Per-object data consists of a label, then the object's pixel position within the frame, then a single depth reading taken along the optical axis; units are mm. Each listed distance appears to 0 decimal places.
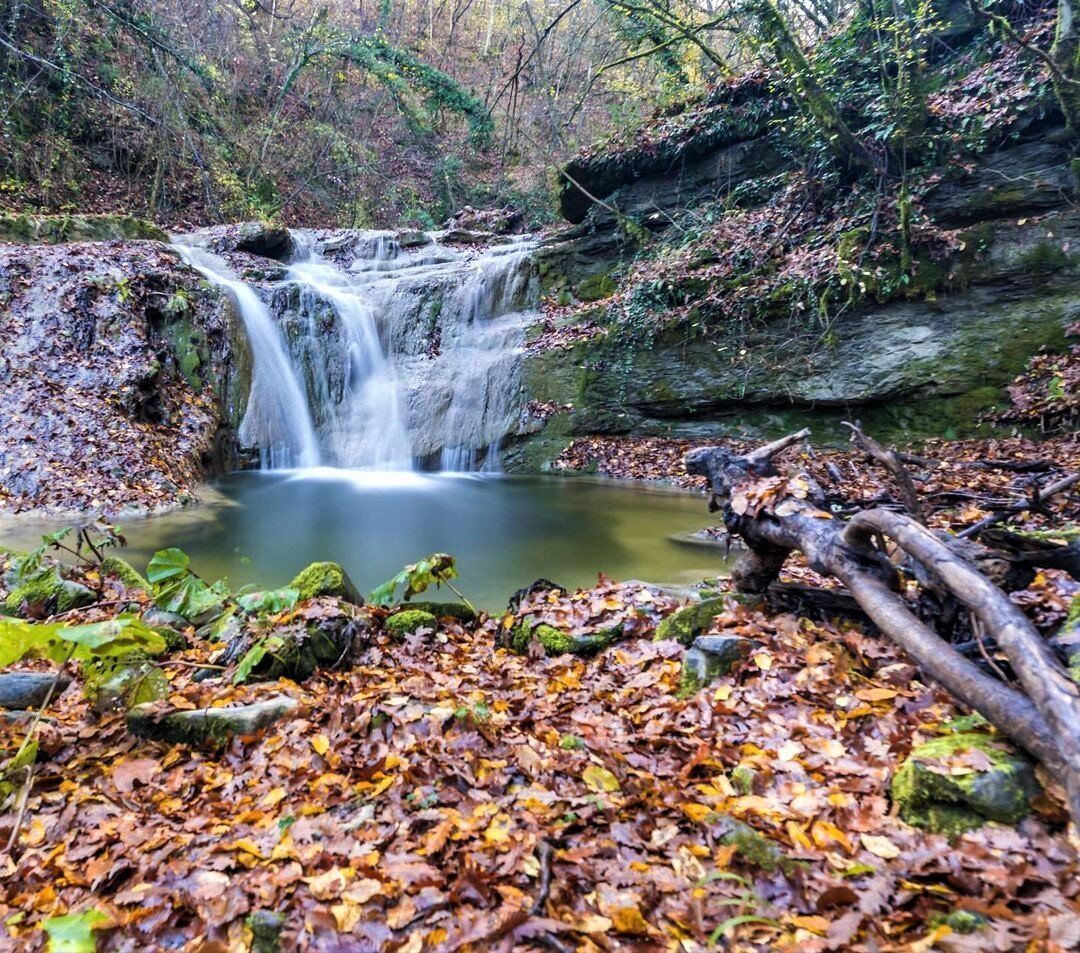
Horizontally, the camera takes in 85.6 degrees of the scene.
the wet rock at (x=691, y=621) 3229
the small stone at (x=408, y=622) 3770
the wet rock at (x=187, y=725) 2490
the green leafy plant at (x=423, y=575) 3922
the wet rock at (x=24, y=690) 2684
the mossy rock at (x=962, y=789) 1596
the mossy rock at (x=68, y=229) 10930
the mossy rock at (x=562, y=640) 3434
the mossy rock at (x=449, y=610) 4121
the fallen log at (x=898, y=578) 1636
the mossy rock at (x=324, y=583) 3945
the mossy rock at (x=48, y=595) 3861
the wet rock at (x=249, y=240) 13625
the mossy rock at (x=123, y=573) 4477
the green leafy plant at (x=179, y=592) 3779
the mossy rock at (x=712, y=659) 2719
